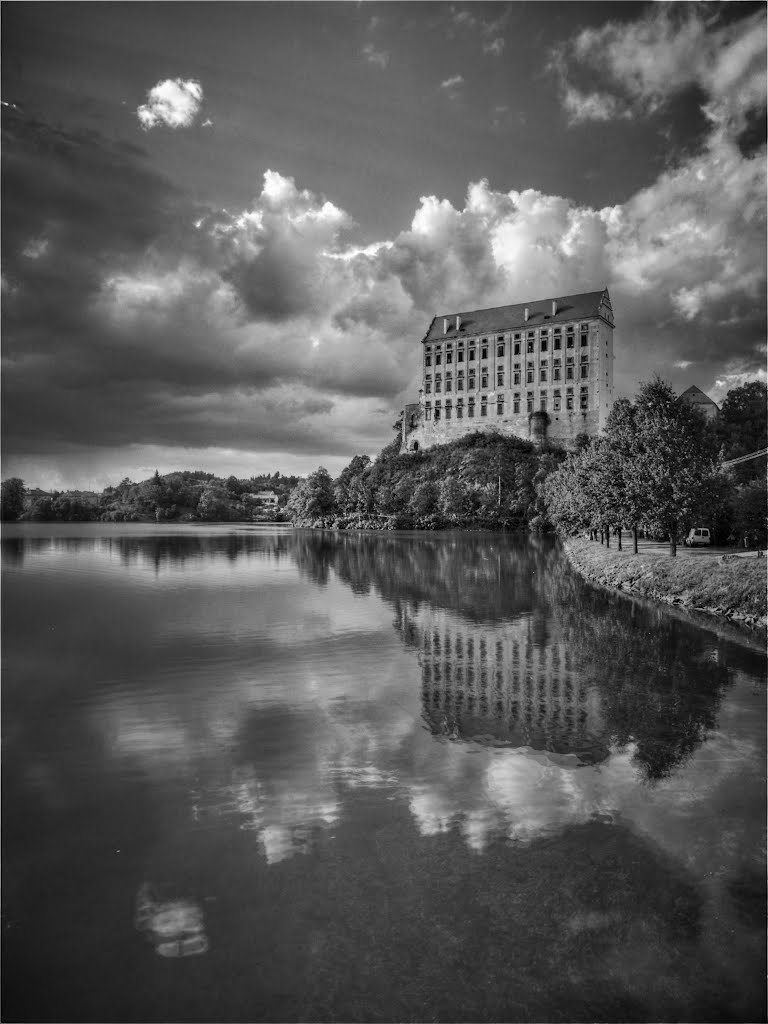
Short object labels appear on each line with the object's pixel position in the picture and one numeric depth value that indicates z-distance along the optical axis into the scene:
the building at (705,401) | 110.19
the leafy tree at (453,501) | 103.50
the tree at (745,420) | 81.06
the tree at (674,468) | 32.78
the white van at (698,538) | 49.59
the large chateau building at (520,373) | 112.69
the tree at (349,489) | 124.44
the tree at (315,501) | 128.00
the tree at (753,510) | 41.16
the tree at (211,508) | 192.25
